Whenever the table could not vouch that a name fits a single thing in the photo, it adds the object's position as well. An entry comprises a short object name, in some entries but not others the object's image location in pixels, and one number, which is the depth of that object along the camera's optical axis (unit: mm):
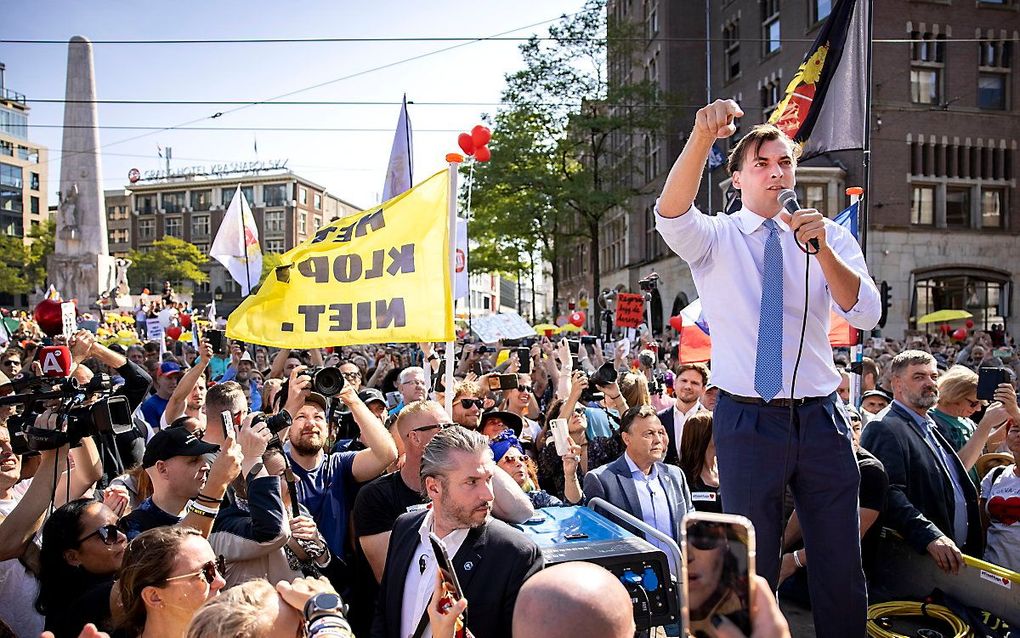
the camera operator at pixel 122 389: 5398
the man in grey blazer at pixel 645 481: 4539
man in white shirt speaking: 2703
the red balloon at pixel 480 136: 5615
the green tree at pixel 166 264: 72750
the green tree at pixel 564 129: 29688
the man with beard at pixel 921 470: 4438
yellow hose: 3984
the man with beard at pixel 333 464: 4426
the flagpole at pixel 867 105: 7145
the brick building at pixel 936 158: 26141
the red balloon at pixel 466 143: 5570
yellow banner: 5484
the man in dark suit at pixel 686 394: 6613
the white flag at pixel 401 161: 9969
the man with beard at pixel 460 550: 2887
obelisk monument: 32406
